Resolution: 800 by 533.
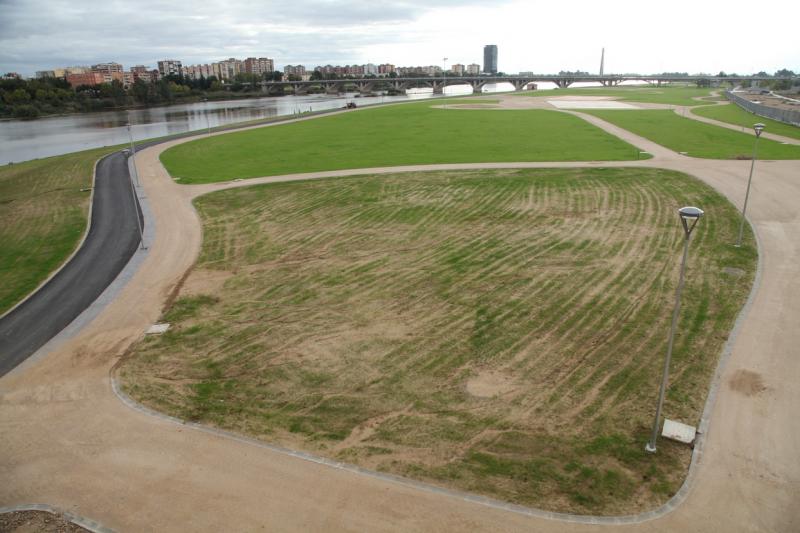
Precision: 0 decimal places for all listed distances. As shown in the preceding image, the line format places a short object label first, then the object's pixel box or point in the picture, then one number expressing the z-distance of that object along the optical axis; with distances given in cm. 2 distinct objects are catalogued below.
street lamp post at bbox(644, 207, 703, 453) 892
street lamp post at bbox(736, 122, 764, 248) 1786
